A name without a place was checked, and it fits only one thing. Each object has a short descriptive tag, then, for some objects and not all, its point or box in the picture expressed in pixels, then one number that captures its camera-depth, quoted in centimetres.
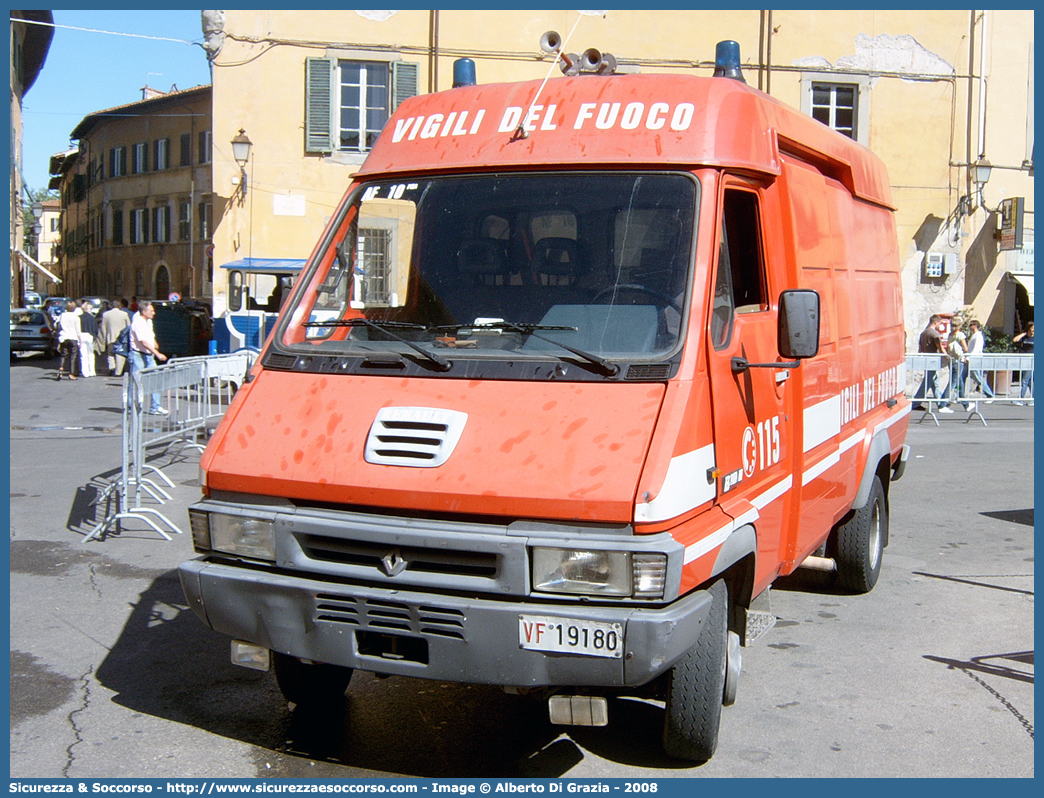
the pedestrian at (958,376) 1761
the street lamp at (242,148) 2125
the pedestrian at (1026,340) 2258
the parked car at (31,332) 3078
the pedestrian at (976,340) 1969
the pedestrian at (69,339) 2436
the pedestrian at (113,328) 2541
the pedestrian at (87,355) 2422
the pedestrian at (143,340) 1652
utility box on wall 2342
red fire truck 377
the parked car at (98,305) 3378
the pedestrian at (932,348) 1759
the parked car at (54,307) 3720
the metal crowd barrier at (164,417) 884
